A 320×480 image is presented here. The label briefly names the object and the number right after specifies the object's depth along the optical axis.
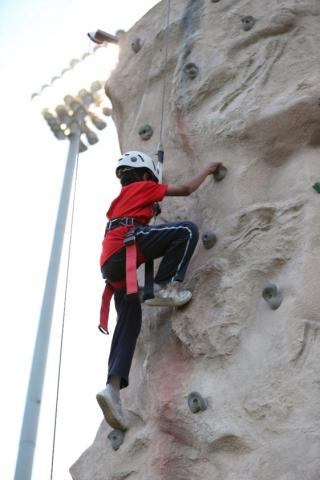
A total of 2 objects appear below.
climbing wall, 5.25
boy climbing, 6.04
